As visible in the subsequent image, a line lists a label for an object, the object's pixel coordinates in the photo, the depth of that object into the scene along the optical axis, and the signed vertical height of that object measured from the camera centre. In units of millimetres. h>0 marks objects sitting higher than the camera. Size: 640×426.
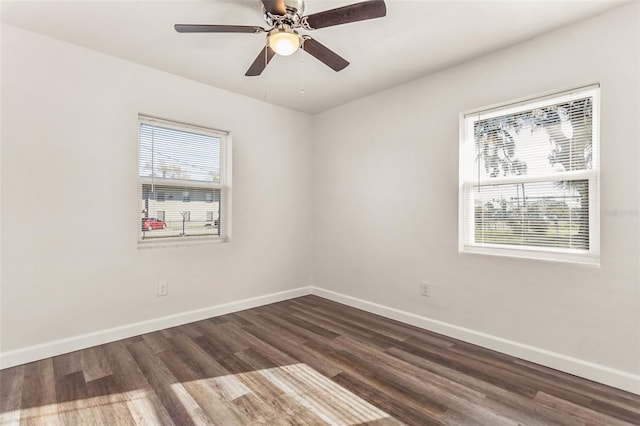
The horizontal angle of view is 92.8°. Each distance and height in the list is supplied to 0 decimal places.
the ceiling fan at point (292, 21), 1672 +1125
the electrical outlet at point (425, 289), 3091 -746
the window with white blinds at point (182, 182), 3025 +351
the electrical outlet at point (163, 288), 3055 -743
